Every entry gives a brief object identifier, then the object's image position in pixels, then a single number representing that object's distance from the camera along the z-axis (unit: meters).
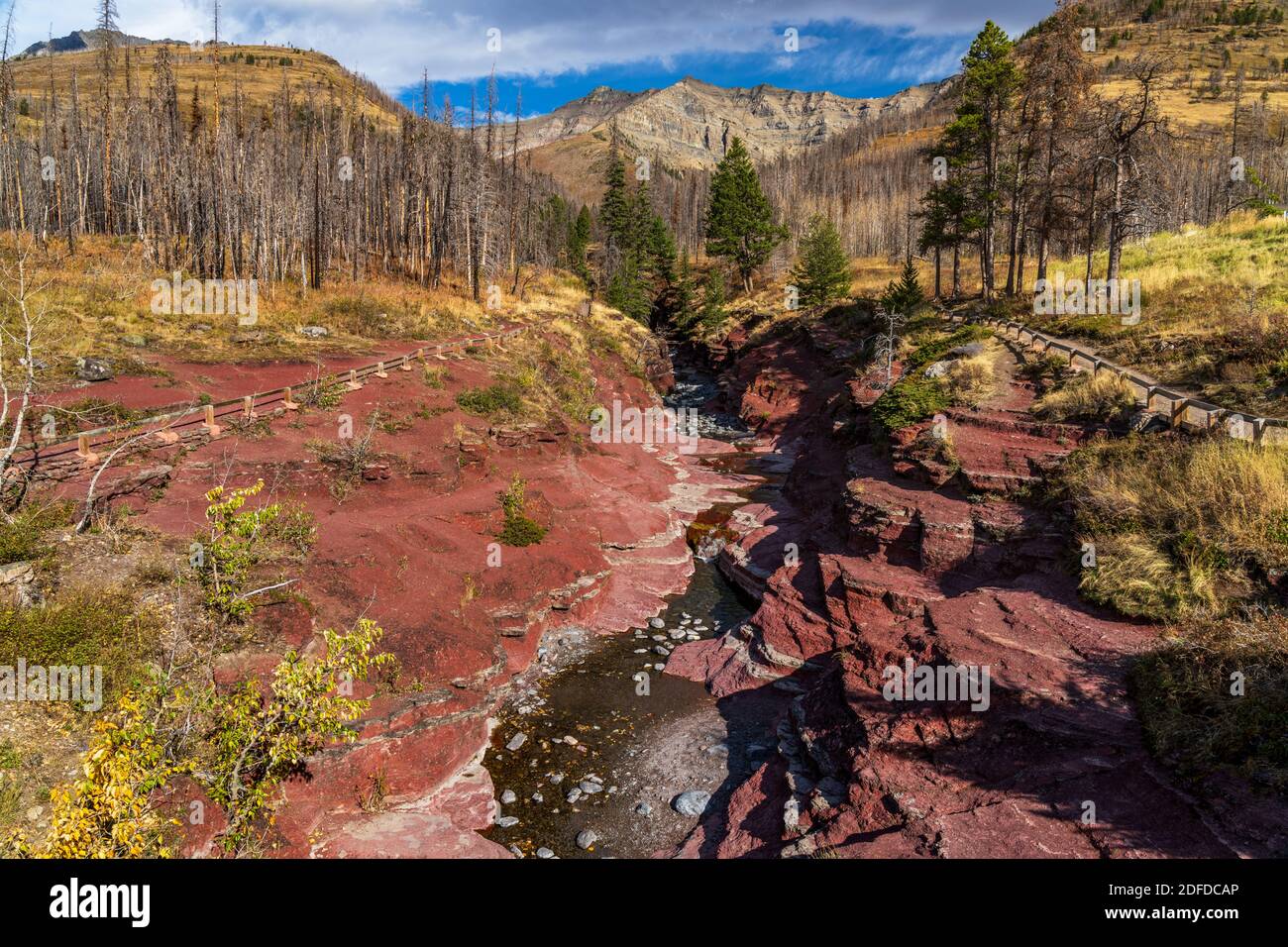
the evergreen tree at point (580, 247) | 79.44
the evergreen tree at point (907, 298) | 42.06
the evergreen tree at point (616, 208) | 76.81
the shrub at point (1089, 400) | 18.45
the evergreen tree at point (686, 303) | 71.19
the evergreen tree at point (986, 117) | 35.44
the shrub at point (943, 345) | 29.66
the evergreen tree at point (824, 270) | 54.69
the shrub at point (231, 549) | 9.63
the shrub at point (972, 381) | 22.88
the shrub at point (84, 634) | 10.52
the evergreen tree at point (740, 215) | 68.69
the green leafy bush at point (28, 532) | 12.34
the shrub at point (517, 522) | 21.31
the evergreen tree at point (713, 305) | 62.56
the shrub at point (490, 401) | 27.08
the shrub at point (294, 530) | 15.99
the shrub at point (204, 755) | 5.92
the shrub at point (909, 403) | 22.89
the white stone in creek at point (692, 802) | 12.82
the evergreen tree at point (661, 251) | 78.38
